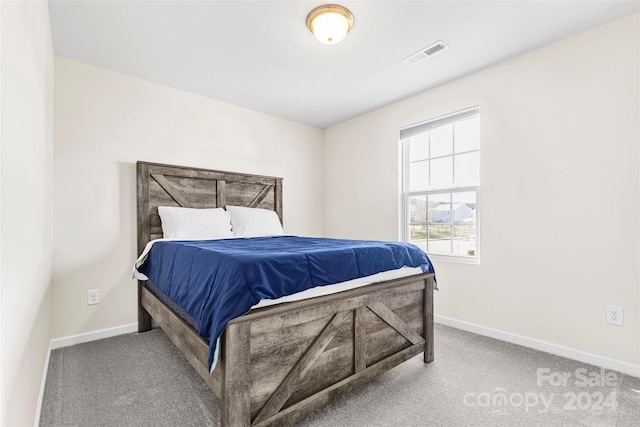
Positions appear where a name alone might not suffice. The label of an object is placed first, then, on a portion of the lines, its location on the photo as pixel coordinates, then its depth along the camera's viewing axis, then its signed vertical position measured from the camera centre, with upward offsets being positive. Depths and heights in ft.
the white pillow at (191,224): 9.01 -0.47
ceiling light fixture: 6.40 +4.13
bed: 4.25 -2.45
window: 9.66 +0.84
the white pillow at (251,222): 10.37 -0.51
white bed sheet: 4.74 -1.45
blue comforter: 4.27 -1.09
